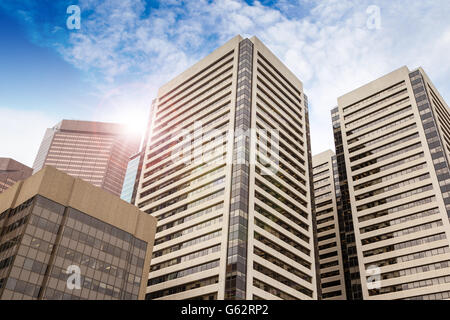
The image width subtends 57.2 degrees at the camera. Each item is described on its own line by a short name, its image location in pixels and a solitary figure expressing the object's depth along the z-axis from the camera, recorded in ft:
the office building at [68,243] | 191.35
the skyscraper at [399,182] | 320.70
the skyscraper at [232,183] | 274.57
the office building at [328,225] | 414.62
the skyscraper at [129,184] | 619.67
